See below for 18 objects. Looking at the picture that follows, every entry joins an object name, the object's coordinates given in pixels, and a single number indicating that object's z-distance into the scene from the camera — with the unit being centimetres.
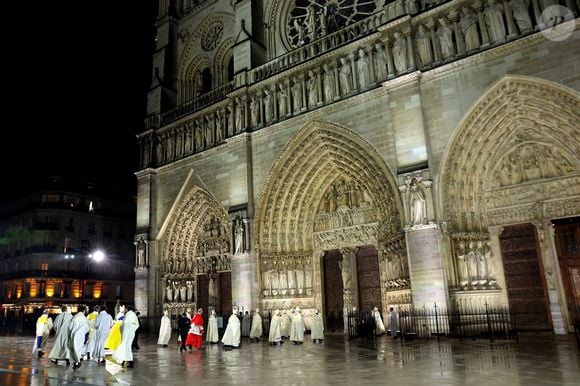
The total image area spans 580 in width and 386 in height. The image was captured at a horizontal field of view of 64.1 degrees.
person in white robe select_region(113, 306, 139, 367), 847
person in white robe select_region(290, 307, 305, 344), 1267
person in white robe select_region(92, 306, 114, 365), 938
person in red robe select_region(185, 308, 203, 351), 1161
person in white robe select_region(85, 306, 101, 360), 993
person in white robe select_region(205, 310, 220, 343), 1375
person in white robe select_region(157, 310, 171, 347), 1354
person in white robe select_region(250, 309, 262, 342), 1417
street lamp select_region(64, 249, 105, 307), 3394
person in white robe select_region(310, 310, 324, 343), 1261
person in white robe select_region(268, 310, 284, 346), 1277
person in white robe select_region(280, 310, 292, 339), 1468
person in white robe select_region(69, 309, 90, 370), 873
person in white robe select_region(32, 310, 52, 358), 1116
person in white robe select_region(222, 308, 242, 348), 1182
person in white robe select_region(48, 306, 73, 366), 912
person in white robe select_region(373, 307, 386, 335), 1362
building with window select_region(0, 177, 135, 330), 3366
